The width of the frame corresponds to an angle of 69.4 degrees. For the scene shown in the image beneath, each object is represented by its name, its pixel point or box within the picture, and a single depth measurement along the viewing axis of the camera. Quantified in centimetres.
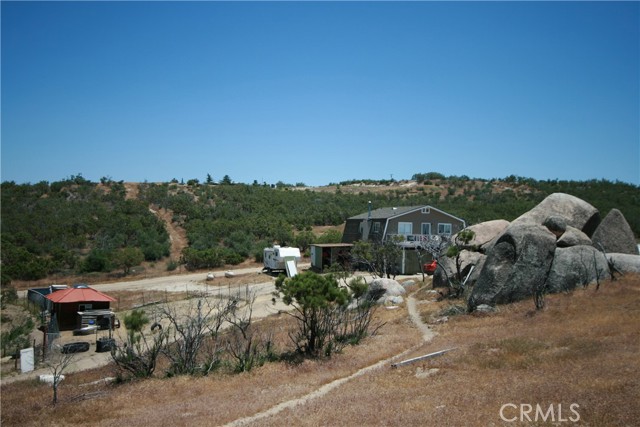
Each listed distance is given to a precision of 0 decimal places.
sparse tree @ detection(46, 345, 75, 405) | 2252
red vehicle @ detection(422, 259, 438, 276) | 3884
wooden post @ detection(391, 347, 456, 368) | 1502
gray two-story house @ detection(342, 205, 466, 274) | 4369
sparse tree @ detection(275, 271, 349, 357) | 1858
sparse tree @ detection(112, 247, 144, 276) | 5059
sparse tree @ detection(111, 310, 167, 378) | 1723
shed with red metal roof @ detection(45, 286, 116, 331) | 2909
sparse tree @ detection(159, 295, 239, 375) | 1753
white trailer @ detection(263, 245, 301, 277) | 4459
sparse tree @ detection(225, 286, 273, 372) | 1741
